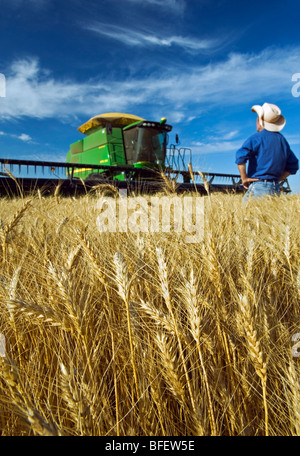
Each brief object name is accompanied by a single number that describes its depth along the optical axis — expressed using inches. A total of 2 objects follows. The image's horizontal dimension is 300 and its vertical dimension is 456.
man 131.5
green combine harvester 299.0
